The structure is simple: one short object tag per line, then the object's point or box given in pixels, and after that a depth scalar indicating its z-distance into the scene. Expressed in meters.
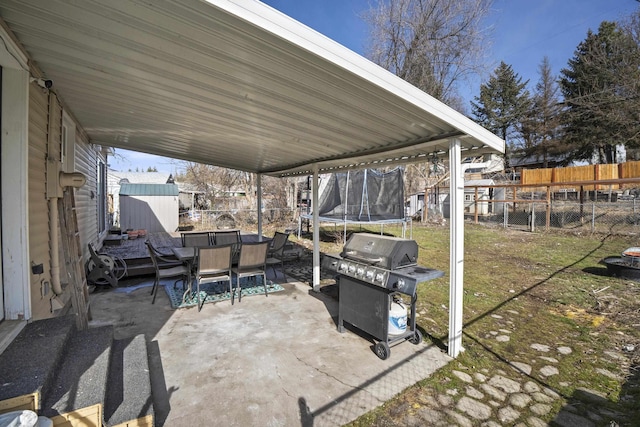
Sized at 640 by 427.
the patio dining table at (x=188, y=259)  4.37
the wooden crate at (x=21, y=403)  1.36
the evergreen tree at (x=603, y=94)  13.06
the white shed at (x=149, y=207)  11.27
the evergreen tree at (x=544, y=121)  22.17
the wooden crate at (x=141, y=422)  1.65
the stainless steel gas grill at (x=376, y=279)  2.76
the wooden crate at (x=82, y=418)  1.48
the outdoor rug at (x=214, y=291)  4.31
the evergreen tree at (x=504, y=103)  25.33
